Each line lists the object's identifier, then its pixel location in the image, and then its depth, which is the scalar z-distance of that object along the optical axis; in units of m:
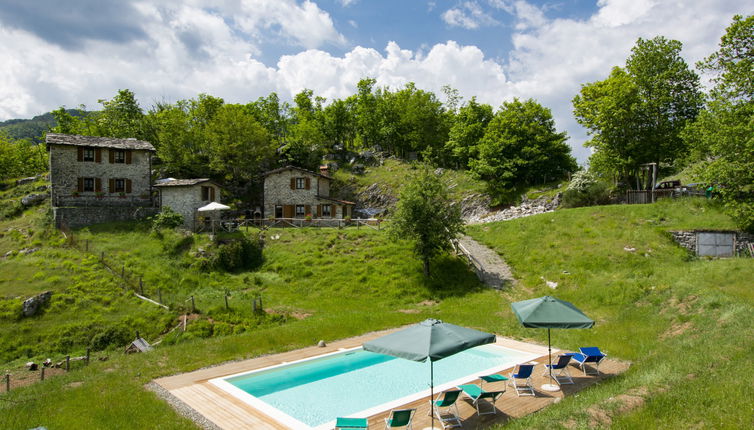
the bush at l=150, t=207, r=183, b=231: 35.28
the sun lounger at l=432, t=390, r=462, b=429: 10.32
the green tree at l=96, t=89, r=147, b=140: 59.41
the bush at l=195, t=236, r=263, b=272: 31.02
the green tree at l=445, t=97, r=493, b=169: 59.28
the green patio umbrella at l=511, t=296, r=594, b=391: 12.46
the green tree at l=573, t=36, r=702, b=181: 38.03
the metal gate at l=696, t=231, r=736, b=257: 27.60
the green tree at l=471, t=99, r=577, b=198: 49.62
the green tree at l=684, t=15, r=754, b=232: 26.98
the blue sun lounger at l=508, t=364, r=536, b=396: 12.06
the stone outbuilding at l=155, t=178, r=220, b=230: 38.34
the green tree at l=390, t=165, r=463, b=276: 28.08
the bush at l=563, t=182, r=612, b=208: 40.62
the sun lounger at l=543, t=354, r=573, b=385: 12.85
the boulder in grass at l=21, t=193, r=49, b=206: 40.45
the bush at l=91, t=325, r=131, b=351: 21.03
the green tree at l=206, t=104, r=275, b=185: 51.56
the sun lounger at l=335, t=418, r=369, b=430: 9.30
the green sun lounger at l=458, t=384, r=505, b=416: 10.62
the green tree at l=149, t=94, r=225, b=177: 52.69
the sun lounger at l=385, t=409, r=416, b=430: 9.50
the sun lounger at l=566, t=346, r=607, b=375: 13.35
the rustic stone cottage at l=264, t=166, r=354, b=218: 46.62
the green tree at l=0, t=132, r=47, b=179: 59.78
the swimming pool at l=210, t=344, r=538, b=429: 11.88
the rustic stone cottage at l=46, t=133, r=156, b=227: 36.94
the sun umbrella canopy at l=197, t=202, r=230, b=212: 35.78
